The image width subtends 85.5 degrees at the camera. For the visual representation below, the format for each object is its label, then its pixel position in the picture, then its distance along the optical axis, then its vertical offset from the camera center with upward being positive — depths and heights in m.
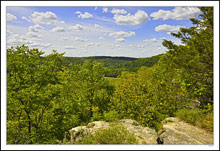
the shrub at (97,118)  8.59 -3.23
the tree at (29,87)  6.86 -0.85
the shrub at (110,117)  6.62 -2.44
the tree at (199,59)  5.02 +0.72
